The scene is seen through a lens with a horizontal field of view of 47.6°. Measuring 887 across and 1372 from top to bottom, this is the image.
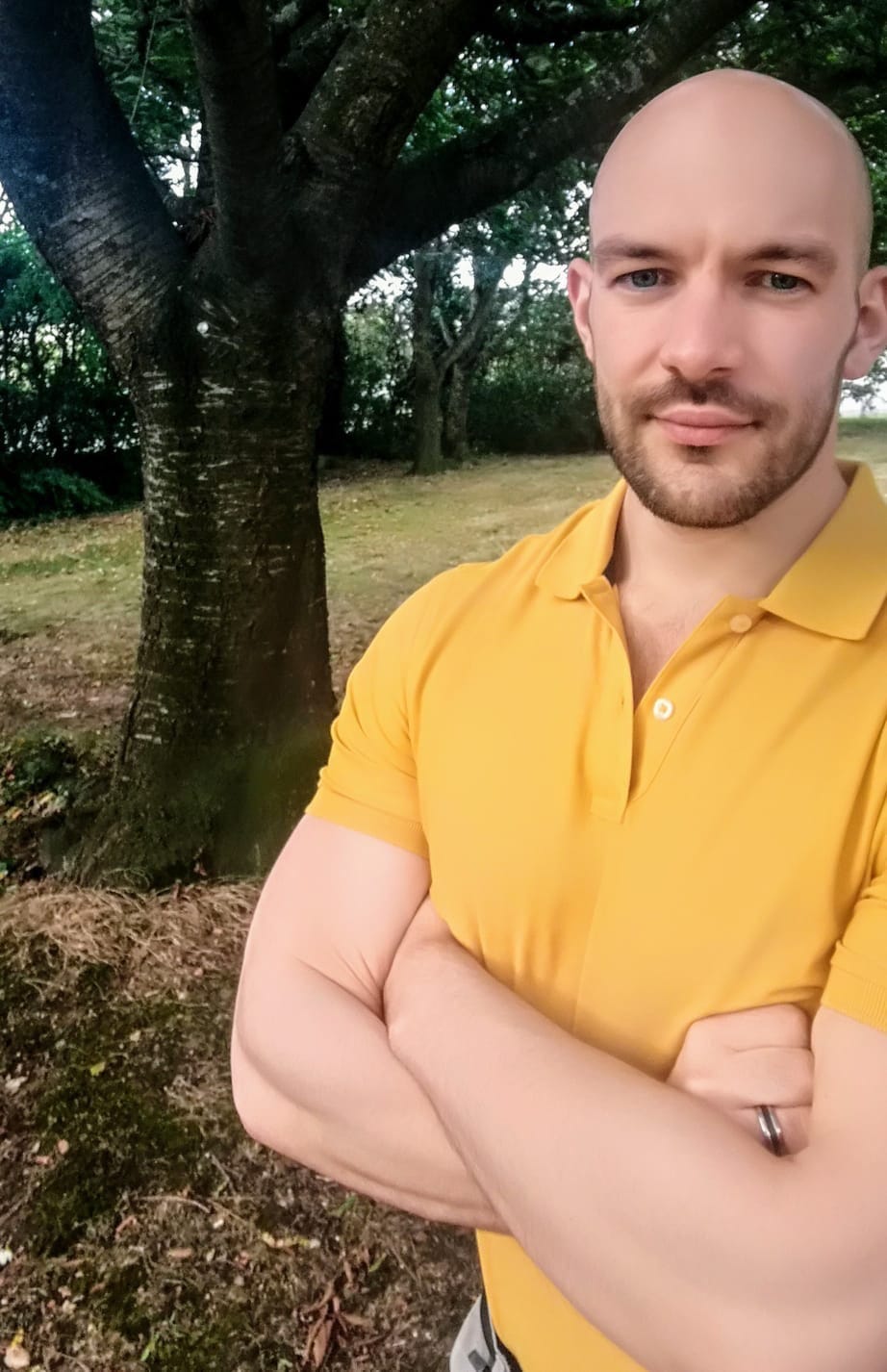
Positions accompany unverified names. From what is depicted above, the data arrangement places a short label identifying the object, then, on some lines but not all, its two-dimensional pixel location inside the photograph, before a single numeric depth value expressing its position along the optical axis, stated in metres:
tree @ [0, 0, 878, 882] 1.93
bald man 0.68
